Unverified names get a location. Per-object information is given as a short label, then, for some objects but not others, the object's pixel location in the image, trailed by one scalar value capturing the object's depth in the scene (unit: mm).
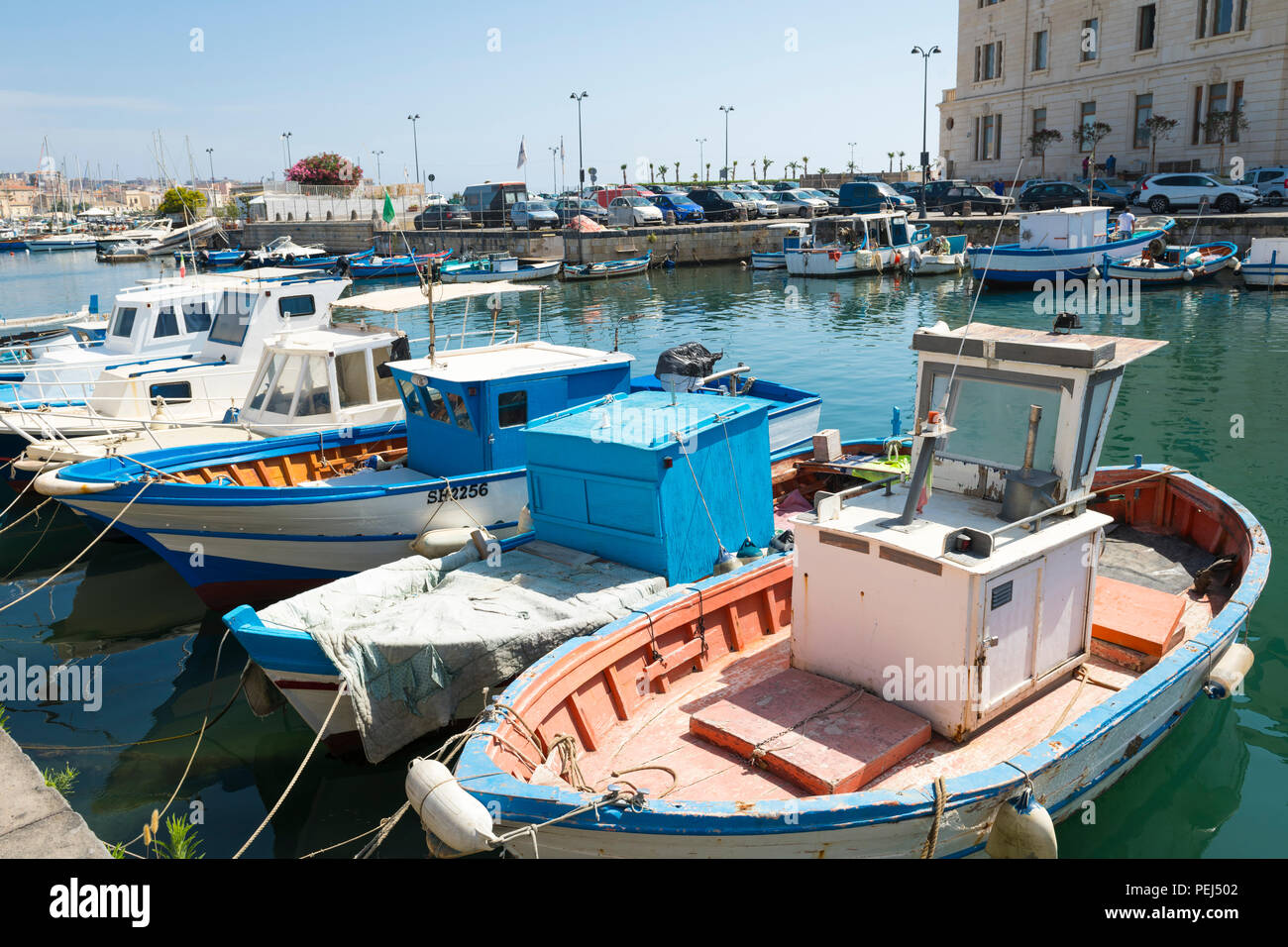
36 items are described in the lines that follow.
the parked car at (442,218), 63375
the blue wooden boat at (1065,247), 35625
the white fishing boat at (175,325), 16594
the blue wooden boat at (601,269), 49312
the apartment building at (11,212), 190725
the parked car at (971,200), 51750
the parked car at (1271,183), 44062
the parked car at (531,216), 58969
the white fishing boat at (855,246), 43625
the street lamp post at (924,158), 51569
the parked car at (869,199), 53156
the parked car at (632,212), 56656
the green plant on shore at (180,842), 6888
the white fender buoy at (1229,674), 7535
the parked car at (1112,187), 47272
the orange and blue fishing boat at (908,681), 5438
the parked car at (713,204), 58531
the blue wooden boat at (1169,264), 35406
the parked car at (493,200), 63469
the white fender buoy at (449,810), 5223
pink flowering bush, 79312
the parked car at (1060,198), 45719
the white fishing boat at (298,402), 13281
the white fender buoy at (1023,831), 5648
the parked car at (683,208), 58969
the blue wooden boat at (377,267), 52656
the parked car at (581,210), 59969
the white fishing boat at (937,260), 42875
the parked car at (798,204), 58375
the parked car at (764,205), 58156
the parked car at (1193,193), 41656
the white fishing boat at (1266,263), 33738
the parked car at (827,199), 56969
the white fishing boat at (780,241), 46428
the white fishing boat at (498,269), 49438
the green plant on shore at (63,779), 8434
